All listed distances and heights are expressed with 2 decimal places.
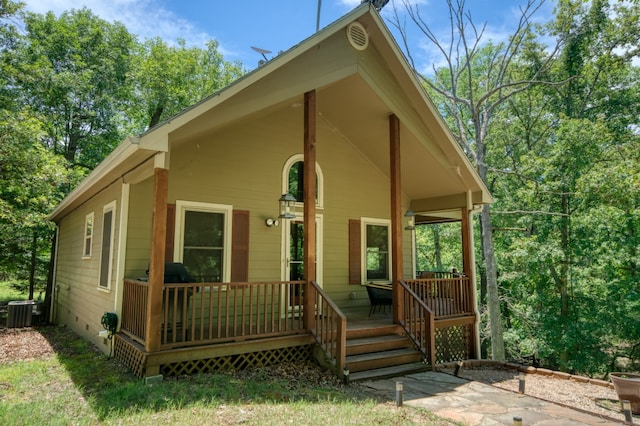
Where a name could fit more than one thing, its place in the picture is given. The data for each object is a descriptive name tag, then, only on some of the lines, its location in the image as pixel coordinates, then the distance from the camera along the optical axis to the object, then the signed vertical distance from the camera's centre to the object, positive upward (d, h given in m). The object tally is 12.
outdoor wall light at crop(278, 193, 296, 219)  7.03 +0.92
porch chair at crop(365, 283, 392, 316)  8.41 -0.73
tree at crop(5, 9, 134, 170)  16.30 +7.50
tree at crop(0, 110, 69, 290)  10.02 +2.02
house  5.67 +0.83
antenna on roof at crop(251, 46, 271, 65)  7.50 +3.82
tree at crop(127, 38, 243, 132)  19.28 +8.79
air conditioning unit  11.24 -1.56
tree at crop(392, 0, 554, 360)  14.87 +7.93
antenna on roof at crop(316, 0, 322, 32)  7.49 +4.51
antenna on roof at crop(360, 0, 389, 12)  14.34 +9.13
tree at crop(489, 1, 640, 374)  13.94 +1.84
